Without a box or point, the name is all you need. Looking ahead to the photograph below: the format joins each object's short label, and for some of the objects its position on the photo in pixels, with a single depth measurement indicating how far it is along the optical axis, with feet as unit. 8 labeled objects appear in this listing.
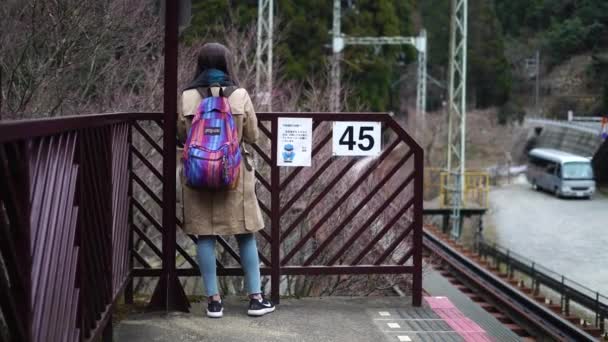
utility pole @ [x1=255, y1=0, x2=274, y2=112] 41.65
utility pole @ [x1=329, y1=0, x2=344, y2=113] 49.14
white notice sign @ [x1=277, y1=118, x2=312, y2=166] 18.48
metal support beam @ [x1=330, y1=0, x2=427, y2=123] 51.50
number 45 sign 18.65
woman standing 16.44
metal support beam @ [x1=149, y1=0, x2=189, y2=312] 17.36
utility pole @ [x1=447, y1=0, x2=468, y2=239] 73.31
